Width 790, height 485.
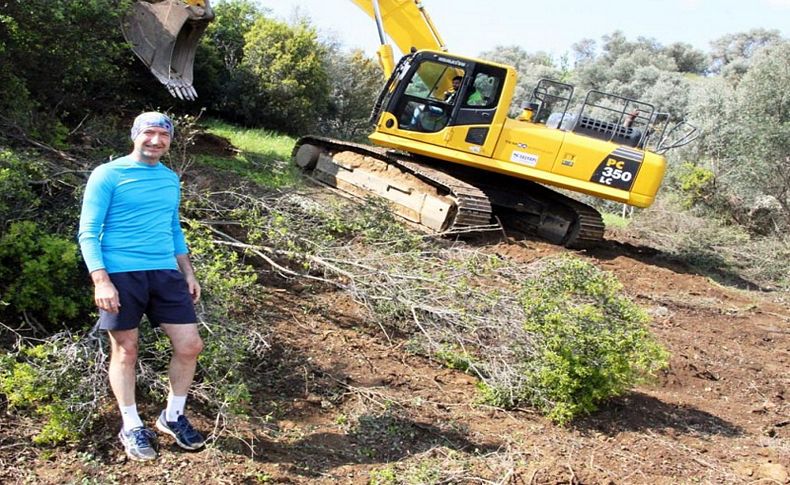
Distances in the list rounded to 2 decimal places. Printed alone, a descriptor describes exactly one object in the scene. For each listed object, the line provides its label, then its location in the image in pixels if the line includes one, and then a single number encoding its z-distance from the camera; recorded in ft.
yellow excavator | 33.58
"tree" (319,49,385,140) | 63.98
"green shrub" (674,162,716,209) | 49.78
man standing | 11.24
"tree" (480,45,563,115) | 84.38
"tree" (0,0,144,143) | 23.95
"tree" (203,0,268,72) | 57.36
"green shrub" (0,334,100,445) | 11.96
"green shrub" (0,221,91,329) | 14.57
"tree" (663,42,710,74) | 119.24
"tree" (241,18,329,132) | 55.88
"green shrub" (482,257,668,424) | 15.69
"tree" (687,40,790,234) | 46.96
